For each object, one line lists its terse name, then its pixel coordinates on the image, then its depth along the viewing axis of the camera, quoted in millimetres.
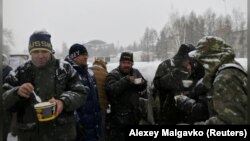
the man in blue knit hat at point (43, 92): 1849
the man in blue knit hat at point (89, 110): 2488
